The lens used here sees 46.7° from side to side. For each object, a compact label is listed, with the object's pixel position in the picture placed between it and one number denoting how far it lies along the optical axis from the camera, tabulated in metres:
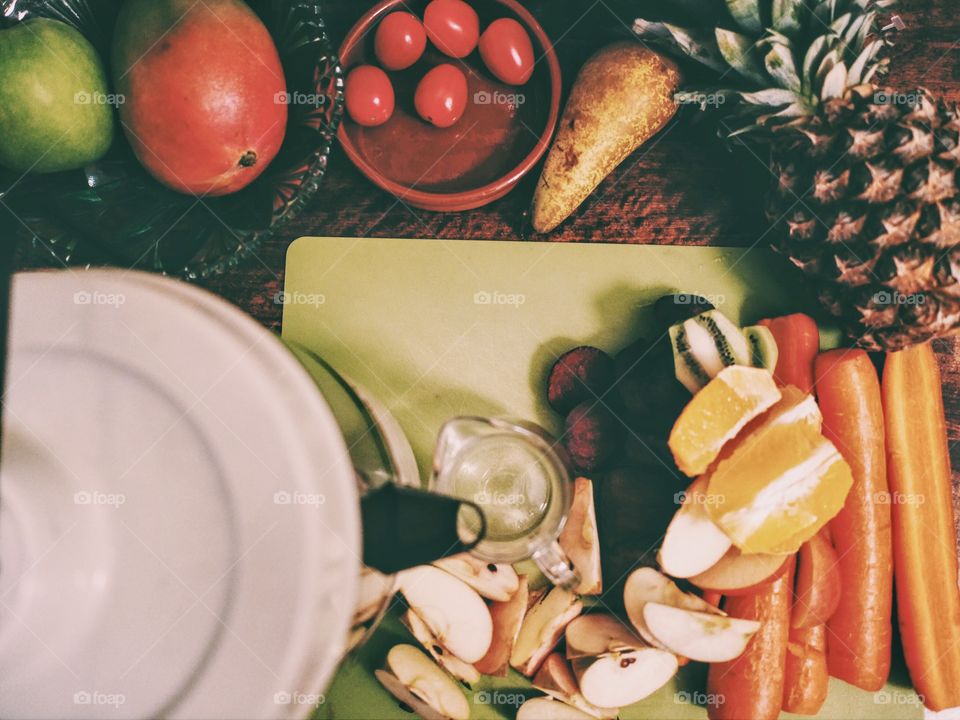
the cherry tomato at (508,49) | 0.60
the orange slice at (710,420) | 0.56
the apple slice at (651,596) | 0.58
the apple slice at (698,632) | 0.57
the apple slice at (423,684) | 0.59
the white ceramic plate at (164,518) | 0.44
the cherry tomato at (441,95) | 0.60
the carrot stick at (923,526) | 0.60
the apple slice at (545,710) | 0.59
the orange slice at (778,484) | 0.56
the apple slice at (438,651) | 0.59
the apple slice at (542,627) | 0.59
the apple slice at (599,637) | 0.58
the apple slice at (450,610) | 0.58
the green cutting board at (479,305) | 0.62
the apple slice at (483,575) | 0.59
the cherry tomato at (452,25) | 0.61
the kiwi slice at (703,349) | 0.58
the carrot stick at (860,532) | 0.60
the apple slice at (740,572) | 0.57
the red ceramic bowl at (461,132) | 0.62
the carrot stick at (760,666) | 0.59
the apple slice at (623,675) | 0.58
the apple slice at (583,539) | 0.59
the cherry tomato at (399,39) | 0.61
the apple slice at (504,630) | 0.59
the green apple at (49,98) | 0.53
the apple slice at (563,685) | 0.59
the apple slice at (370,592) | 0.48
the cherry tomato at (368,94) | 0.61
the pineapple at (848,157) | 0.56
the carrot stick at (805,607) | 0.59
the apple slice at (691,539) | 0.57
